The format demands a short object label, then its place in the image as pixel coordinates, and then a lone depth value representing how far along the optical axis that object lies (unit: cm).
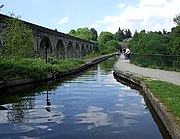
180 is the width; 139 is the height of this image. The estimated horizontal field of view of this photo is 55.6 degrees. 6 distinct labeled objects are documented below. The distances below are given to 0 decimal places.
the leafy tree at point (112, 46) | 6247
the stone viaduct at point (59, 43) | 1985
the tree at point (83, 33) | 6621
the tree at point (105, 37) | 7465
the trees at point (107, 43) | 6290
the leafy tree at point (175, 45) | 1666
